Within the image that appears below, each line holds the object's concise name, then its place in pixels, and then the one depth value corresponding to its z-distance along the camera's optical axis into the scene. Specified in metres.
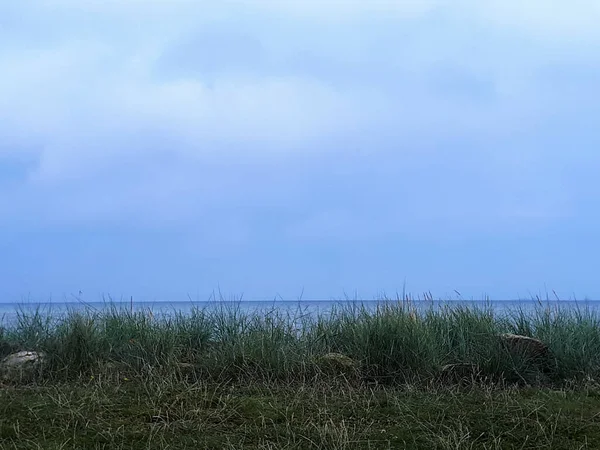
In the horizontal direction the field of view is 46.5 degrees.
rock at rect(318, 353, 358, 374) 6.82
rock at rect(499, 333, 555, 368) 7.13
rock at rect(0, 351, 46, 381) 6.97
